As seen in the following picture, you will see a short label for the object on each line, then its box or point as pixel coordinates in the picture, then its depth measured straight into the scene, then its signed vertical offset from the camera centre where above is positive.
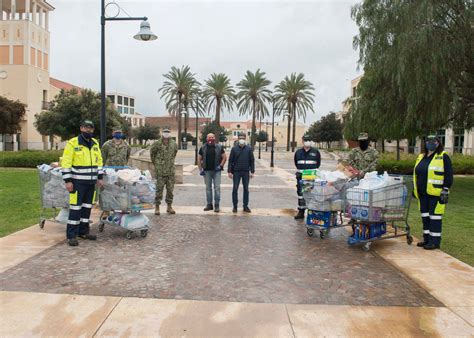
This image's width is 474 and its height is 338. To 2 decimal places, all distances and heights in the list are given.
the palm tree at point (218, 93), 61.12 +7.65
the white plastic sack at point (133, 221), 7.50 -1.37
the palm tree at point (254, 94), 60.88 +7.66
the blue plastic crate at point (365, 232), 7.13 -1.35
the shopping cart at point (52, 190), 7.76 -0.87
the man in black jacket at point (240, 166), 10.41 -0.46
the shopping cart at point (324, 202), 7.55 -0.93
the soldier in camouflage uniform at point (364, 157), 8.25 -0.12
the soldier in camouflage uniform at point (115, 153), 9.23 -0.20
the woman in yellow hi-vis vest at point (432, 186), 7.00 -0.56
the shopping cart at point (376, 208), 6.84 -0.94
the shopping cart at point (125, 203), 7.48 -1.04
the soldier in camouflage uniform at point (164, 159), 9.80 -0.33
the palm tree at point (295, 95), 61.82 +7.81
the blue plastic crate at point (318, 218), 7.75 -1.27
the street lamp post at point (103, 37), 10.93 +2.75
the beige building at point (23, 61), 53.22 +10.22
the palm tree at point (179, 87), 60.97 +8.30
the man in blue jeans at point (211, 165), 10.43 -0.46
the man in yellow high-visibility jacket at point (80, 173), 6.92 -0.50
